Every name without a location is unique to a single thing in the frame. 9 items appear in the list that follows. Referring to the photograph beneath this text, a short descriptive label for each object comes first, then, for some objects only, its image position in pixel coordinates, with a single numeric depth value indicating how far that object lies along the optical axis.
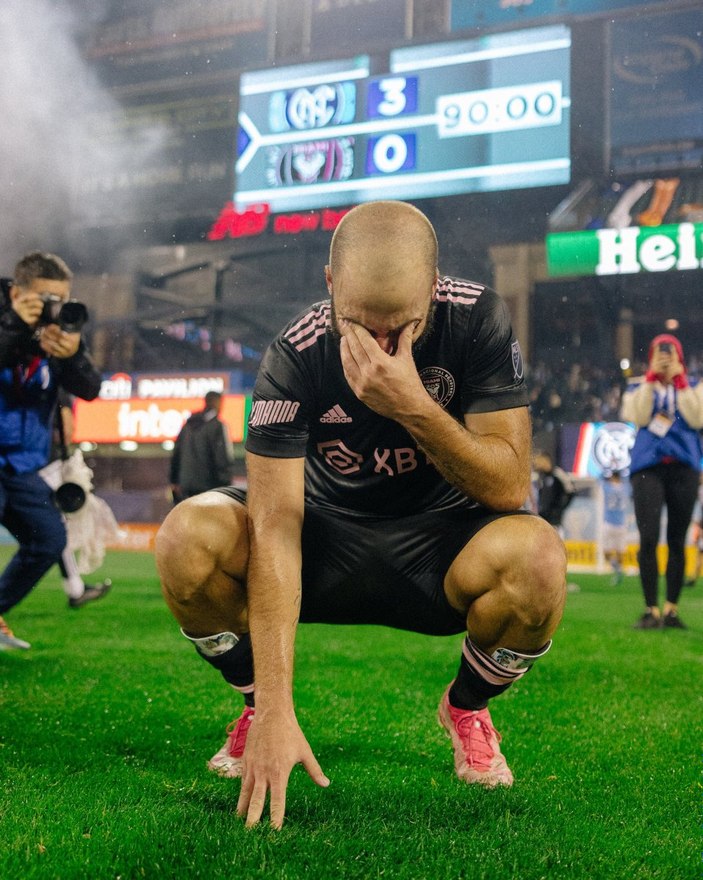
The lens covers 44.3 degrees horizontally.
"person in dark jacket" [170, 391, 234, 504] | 5.78
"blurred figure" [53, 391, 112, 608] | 4.50
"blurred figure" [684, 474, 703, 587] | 8.75
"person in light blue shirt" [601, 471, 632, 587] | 9.27
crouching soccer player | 1.44
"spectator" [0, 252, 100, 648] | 2.93
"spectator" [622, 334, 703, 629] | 4.37
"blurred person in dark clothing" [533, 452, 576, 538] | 7.18
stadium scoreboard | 16.86
